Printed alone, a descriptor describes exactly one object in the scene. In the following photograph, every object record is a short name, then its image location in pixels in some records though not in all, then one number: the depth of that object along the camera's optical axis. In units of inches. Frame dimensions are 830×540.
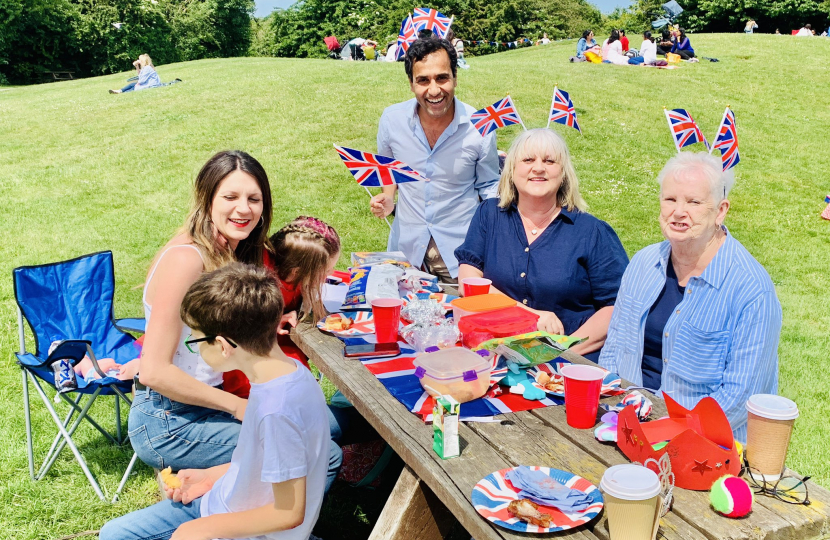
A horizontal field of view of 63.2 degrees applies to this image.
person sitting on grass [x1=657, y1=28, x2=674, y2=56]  768.3
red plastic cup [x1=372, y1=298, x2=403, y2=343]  111.8
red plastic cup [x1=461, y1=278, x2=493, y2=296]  120.8
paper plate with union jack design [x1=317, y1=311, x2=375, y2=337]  121.5
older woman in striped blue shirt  97.0
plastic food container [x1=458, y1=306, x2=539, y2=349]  104.7
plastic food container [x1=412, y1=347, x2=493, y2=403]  91.4
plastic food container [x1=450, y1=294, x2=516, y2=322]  111.6
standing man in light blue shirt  165.8
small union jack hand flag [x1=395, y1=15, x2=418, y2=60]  356.2
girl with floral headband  129.0
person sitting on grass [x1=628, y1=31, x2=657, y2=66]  732.7
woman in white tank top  101.3
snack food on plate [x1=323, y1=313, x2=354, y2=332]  122.9
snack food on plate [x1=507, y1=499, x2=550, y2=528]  64.6
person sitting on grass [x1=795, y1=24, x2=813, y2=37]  1126.7
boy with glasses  77.6
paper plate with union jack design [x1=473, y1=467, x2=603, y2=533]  64.7
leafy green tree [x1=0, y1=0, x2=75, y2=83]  1360.7
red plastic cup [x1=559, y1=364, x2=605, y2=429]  82.6
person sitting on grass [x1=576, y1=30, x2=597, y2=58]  828.1
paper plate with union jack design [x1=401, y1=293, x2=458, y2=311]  131.2
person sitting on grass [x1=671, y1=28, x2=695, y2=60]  761.0
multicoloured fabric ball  65.4
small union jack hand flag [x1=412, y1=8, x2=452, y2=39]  339.9
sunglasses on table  69.1
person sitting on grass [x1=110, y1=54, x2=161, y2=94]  717.3
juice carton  77.4
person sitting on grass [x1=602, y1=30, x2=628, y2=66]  764.6
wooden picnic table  65.1
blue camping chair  138.6
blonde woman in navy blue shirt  133.3
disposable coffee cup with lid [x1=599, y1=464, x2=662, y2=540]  59.1
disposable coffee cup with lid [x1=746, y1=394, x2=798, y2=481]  69.1
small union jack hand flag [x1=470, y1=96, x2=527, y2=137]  183.4
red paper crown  68.5
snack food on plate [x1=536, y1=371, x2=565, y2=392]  96.3
